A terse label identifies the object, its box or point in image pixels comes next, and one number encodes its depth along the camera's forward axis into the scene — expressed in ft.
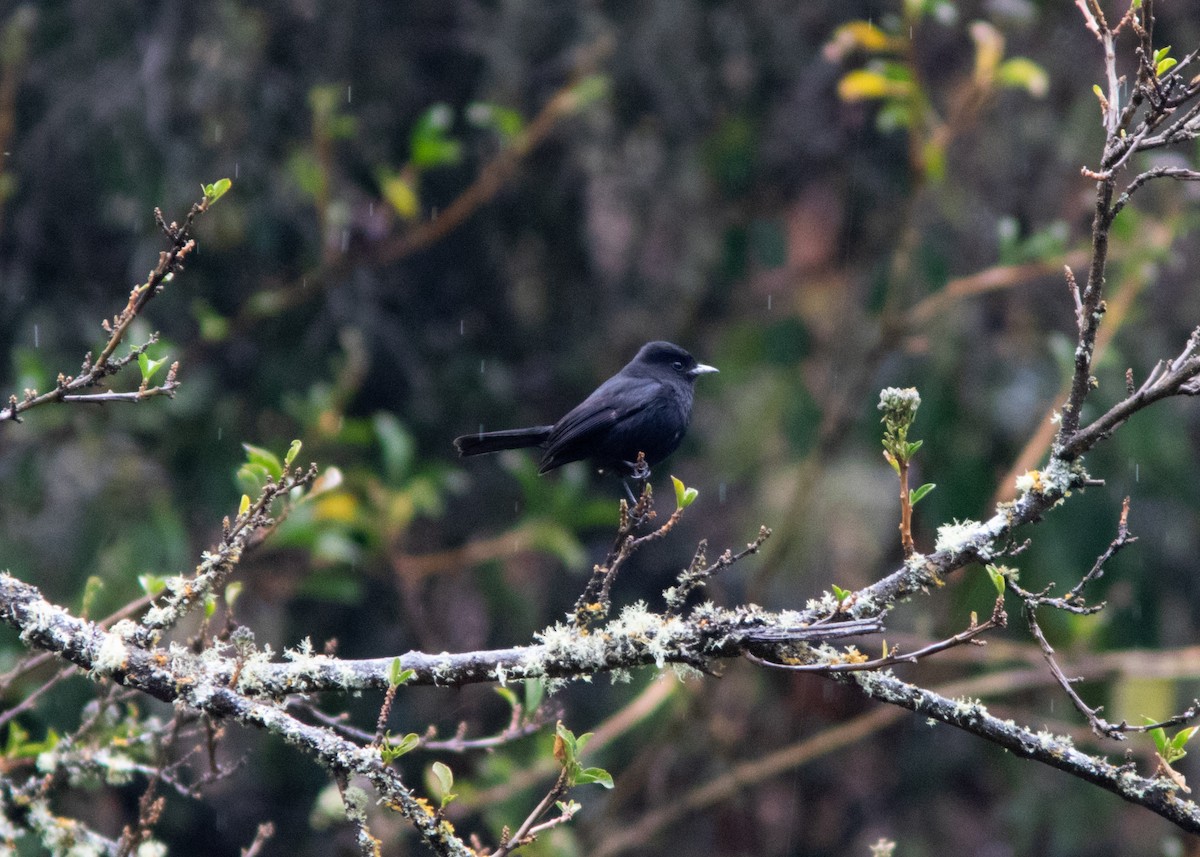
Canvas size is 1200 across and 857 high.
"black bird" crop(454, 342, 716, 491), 24.79
